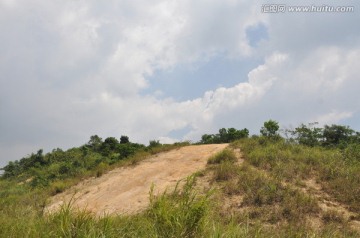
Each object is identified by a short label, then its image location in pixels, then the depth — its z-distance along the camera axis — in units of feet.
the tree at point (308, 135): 56.62
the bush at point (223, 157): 44.86
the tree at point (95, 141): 86.31
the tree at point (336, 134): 62.54
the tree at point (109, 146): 75.31
